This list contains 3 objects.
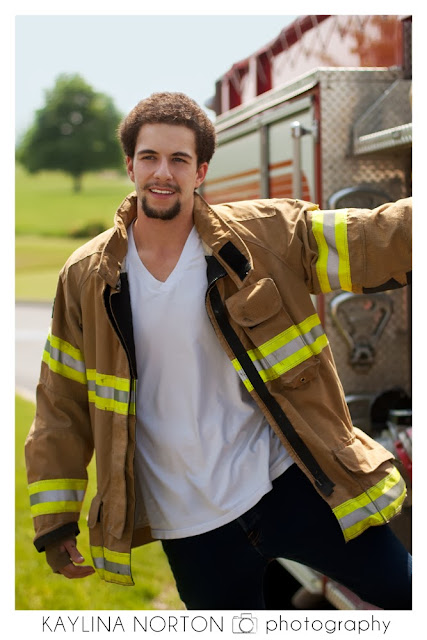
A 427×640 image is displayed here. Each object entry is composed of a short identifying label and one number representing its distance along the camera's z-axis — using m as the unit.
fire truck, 3.09
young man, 2.12
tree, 50.12
